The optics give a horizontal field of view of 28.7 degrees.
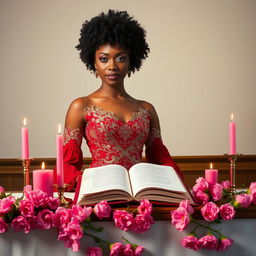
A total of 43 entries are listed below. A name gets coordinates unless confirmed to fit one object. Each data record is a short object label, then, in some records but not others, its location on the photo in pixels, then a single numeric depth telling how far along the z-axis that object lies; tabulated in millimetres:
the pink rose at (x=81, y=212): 1303
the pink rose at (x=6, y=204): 1330
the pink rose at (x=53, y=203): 1354
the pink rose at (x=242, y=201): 1407
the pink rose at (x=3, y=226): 1331
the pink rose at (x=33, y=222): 1319
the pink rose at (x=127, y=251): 1338
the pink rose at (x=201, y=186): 1579
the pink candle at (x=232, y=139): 1773
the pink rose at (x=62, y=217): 1311
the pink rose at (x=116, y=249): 1324
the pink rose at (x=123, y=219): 1327
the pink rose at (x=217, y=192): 1541
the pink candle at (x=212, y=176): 1704
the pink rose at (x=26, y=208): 1317
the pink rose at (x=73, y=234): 1293
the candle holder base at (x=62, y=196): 1448
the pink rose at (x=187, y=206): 1341
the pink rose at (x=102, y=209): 1319
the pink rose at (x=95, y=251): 1338
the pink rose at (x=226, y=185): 1743
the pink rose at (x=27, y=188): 1496
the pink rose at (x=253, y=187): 1492
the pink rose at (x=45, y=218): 1315
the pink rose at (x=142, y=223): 1330
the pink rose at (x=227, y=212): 1378
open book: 1384
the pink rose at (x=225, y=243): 1375
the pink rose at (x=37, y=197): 1333
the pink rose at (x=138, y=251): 1344
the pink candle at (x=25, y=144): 1627
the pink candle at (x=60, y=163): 1443
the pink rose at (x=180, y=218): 1333
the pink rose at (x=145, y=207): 1335
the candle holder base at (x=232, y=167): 1741
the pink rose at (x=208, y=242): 1359
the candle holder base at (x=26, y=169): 1613
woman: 2246
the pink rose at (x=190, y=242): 1355
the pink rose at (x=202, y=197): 1523
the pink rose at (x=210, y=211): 1362
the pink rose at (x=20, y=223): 1314
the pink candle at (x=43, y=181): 1467
